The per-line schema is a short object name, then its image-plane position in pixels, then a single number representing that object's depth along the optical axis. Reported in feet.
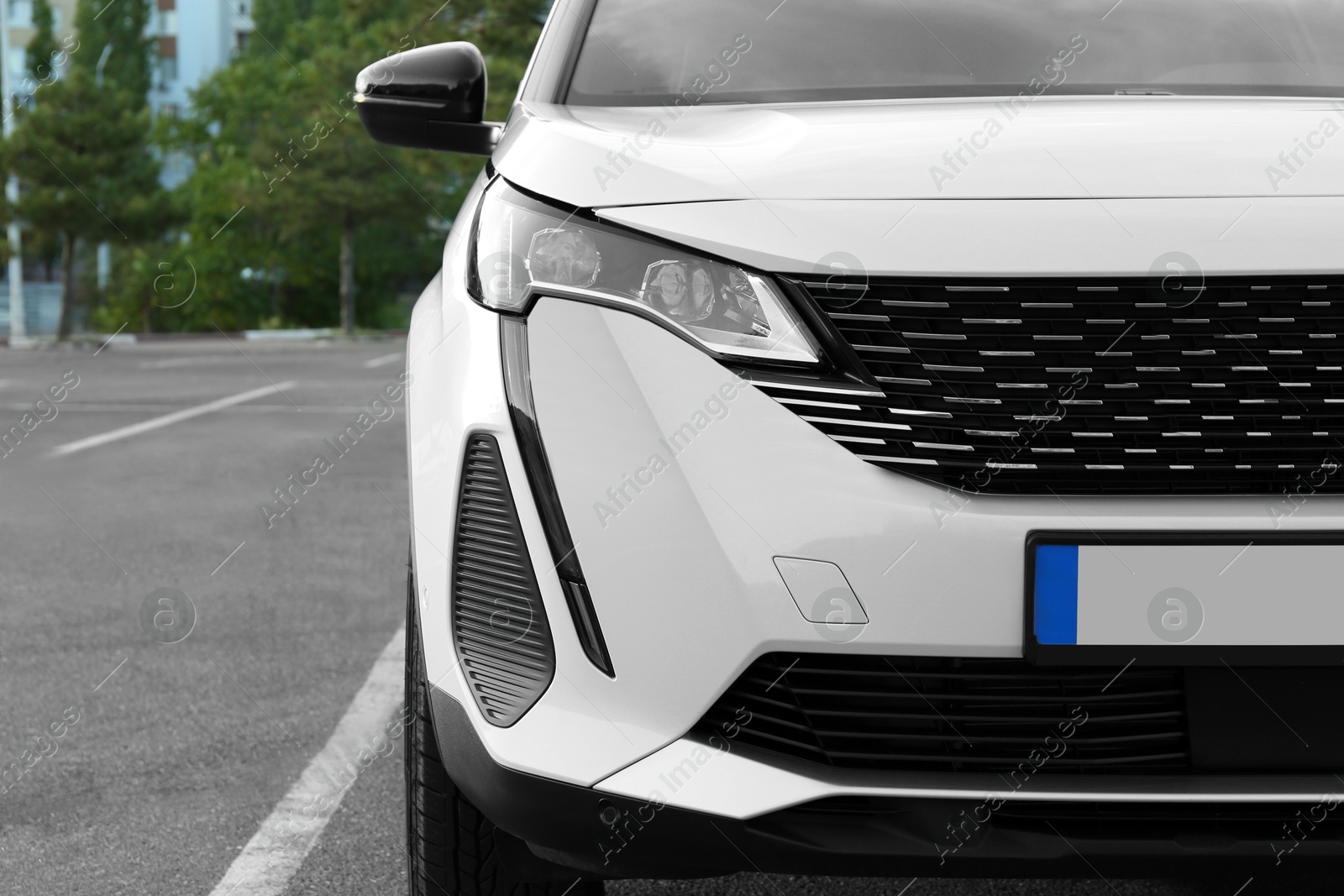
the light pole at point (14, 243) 101.35
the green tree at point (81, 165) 95.55
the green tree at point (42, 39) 144.87
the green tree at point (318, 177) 89.86
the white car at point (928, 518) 5.13
